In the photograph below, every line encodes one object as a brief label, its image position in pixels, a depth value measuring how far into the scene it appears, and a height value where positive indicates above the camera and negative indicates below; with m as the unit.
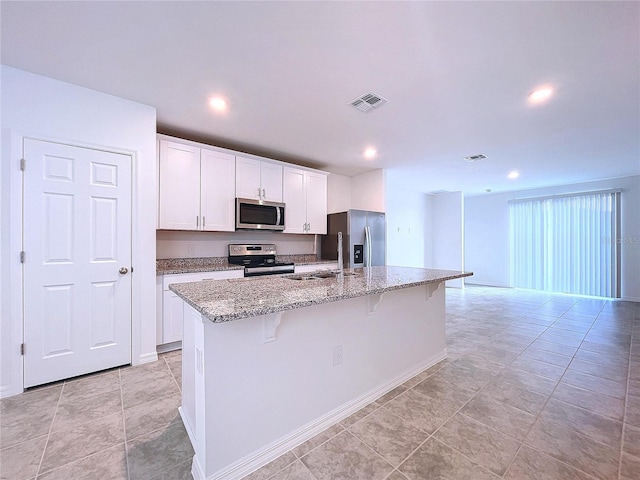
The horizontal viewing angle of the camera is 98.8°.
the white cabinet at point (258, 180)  3.65 +0.86
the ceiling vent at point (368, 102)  2.44 +1.29
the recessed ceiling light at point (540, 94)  2.30 +1.28
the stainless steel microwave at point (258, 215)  3.60 +0.37
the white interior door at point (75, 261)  2.16 -0.16
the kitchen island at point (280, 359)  1.31 -0.70
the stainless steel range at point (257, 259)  3.45 -0.26
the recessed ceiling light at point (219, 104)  2.52 +1.31
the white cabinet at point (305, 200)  4.16 +0.65
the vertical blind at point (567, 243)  5.59 -0.04
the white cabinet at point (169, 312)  2.84 -0.75
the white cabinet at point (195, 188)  3.07 +0.64
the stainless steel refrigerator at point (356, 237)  4.38 +0.07
